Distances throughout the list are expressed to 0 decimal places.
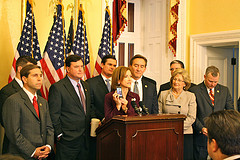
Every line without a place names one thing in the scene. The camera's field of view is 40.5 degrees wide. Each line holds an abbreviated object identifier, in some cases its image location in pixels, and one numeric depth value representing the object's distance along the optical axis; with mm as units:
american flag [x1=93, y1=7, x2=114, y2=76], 5848
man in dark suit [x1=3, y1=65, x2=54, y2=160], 3520
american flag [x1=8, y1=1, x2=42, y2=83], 4988
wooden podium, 3293
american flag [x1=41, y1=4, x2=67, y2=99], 5234
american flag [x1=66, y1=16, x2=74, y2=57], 5965
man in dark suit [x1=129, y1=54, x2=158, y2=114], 4668
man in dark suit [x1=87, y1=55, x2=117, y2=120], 4680
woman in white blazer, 4715
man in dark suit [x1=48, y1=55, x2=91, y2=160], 4184
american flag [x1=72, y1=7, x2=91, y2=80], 5771
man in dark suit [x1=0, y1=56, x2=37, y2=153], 4043
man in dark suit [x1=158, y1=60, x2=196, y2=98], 5609
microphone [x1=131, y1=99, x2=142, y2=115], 3490
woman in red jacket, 3756
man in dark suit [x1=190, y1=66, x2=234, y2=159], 5043
